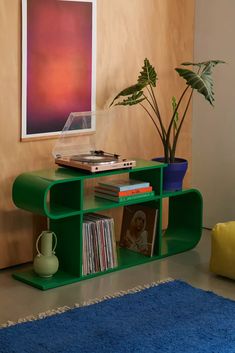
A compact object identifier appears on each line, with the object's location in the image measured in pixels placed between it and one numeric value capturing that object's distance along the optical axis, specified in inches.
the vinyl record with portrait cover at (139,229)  178.5
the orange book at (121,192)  168.7
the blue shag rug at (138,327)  127.2
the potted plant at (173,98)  172.9
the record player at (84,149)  163.9
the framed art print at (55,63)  163.3
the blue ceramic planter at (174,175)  179.2
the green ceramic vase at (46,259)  159.2
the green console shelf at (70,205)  156.9
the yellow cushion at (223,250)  161.9
